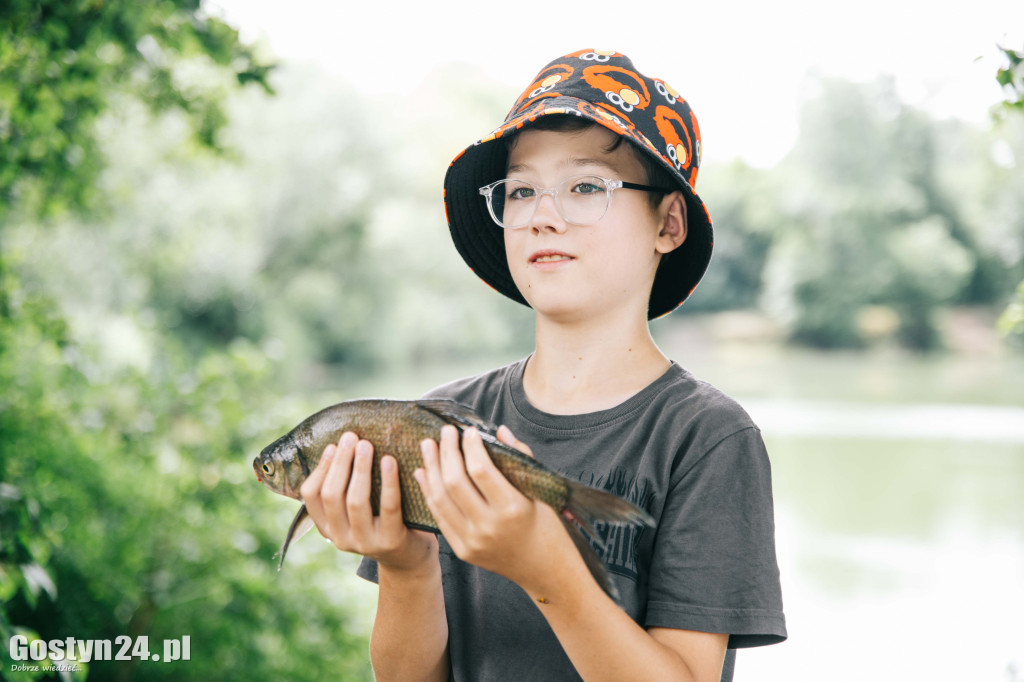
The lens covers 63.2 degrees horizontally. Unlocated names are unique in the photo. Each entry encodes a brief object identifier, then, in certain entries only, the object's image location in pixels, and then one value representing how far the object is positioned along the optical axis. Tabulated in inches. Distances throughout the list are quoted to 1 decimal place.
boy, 45.0
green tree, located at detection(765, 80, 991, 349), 874.1
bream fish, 42.1
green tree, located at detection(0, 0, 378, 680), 134.5
